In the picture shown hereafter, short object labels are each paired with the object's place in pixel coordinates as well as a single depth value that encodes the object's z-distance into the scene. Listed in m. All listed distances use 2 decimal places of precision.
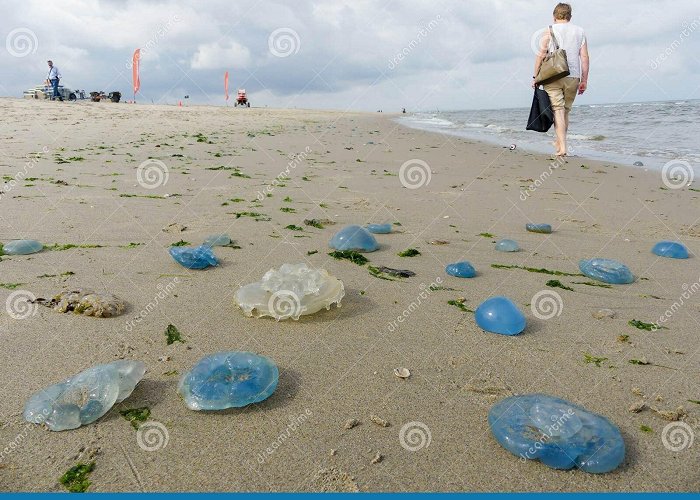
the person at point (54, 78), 20.39
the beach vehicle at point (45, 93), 23.31
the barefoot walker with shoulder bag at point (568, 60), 6.41
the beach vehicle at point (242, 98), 37.06
